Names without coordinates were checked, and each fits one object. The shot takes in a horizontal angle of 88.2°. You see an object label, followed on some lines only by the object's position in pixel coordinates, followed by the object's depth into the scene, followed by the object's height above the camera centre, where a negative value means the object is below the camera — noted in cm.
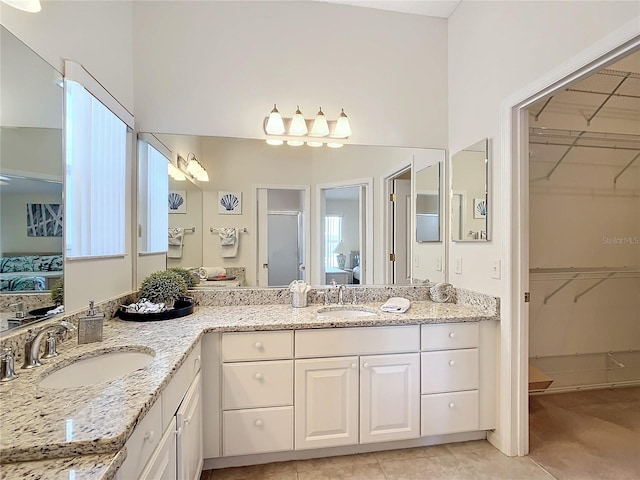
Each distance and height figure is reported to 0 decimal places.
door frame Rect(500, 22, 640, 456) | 185 -19
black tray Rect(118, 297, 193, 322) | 177 -40
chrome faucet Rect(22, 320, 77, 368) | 112 -36
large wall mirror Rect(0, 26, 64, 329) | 110 +25
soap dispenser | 138 -37
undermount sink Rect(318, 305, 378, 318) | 211 -46
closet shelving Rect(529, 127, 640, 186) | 257 +80
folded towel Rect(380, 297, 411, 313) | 202 -41
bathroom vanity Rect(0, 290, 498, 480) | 147 -73
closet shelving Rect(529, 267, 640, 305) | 264 -28
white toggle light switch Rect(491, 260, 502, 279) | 193 -17
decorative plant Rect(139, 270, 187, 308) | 194 -28
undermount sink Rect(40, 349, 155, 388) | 117 -49
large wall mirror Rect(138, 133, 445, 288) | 224 +24
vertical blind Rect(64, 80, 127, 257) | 147 +32
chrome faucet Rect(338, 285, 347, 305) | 227 -37
